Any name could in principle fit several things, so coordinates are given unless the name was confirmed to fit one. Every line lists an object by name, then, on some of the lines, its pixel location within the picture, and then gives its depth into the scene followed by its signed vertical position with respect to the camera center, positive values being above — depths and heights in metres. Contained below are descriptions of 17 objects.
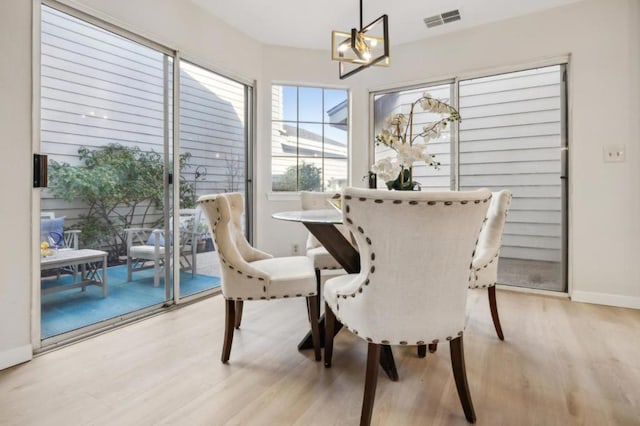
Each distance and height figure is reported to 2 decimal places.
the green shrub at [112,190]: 2.22 +0.17
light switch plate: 2.76 +0.51
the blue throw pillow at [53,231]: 2.05 -0.11
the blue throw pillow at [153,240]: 2.71 -0.22
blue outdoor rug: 2.11 -0.64
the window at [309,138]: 3.91 +0.90
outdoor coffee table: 2.12 -0.35
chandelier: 2.15 +1.13
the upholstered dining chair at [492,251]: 2.04 -0.24
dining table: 1.67 -0.17
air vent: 3.09 +1.88
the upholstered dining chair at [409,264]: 1.12 -0.18
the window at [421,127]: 3.63 +1.04
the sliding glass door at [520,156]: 3.13 +0.59
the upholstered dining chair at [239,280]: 1.78 -0.37
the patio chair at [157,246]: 2.61 -0.28
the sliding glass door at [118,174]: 2.11 +0.30
